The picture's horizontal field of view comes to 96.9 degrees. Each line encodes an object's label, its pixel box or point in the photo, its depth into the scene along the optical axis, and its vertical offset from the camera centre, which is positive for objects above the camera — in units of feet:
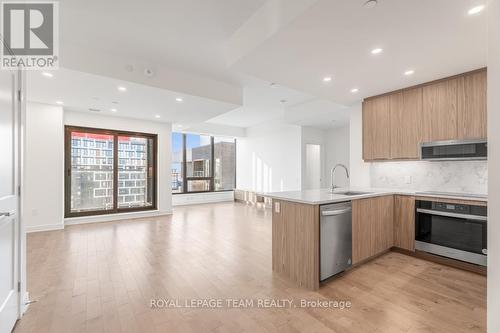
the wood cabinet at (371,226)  9.17 -2.67
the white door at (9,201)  5.18 -0.80
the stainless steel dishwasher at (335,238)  7.80 -2.65
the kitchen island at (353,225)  7.64 -2.40
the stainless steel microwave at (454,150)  9.29 +0.75
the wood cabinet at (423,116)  9.49 +2.50
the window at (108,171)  17.65 -0.30
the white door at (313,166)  24.31 +0.12
